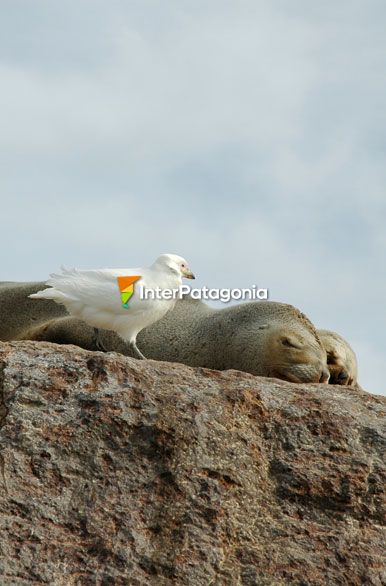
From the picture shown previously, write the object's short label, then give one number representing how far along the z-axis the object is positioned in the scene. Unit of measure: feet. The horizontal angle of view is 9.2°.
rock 41.70
